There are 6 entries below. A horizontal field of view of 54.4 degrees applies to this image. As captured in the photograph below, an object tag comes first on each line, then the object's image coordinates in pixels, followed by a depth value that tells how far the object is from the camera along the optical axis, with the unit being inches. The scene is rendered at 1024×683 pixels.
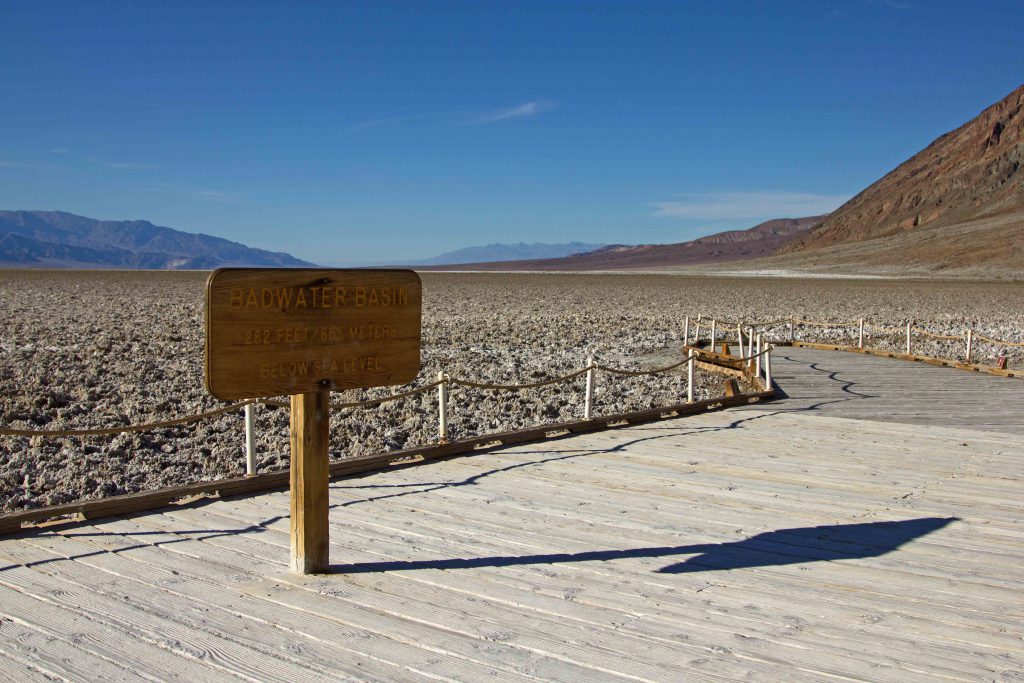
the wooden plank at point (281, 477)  233.5
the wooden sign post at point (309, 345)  182.9
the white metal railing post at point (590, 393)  401.4
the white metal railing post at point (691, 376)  462.1
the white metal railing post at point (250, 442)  284.7
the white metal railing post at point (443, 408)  345.1
